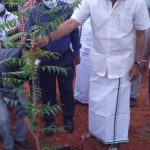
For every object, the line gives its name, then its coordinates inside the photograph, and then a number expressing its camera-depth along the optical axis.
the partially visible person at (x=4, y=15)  3.47
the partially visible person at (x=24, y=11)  2.29
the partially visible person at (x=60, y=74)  3.01
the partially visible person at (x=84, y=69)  3.57
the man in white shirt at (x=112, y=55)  2.68
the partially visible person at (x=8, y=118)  2.78
